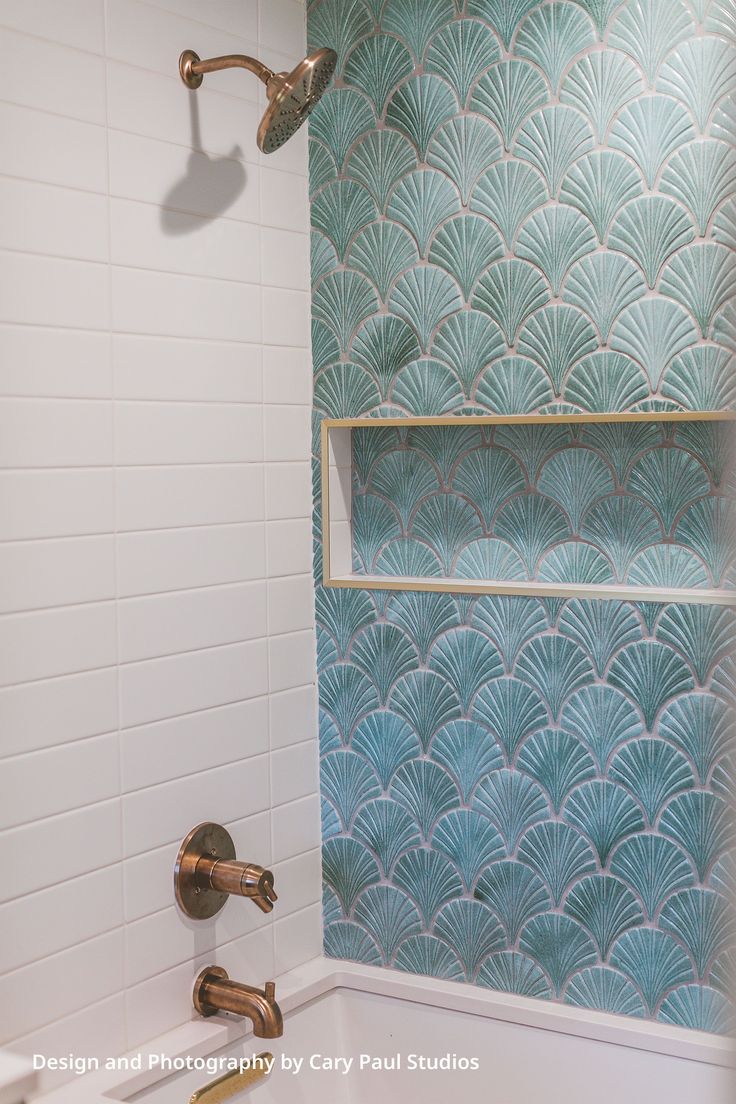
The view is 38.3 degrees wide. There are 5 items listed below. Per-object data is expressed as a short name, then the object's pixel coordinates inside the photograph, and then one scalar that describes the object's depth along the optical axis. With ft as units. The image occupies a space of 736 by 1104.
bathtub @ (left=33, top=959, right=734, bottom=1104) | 4.99
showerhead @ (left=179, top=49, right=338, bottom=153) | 4.61
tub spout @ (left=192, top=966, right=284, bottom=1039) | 4.98
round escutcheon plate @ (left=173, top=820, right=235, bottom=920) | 5.13
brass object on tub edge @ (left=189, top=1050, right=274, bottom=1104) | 4.93
